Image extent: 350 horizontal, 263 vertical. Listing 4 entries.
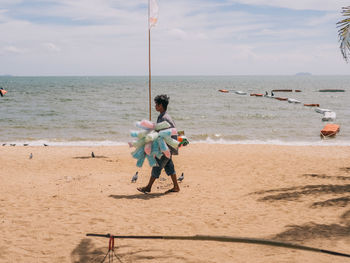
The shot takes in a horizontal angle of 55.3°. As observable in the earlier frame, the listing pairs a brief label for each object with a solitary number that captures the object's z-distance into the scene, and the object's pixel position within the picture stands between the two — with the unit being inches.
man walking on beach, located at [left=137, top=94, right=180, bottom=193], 265.1
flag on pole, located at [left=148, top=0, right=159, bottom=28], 328.8
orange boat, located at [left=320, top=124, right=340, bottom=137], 805.2
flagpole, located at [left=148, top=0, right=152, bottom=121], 330.4
